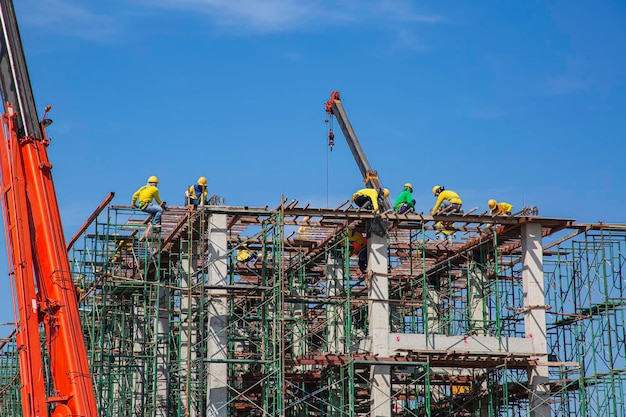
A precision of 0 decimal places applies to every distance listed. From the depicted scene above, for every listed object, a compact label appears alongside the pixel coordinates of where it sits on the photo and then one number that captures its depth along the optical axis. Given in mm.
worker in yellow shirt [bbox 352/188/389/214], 39094
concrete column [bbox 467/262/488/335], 42750
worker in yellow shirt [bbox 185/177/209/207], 39281
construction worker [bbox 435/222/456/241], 40200
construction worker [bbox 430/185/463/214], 39784
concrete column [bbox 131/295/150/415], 43344
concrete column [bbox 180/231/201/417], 35750
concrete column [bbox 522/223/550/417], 38250
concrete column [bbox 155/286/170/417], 42747
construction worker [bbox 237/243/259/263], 46938
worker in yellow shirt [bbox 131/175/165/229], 38844
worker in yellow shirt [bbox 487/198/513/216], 40000
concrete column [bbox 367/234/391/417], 37281
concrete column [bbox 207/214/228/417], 36531
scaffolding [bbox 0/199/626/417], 37625
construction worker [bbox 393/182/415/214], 42166
